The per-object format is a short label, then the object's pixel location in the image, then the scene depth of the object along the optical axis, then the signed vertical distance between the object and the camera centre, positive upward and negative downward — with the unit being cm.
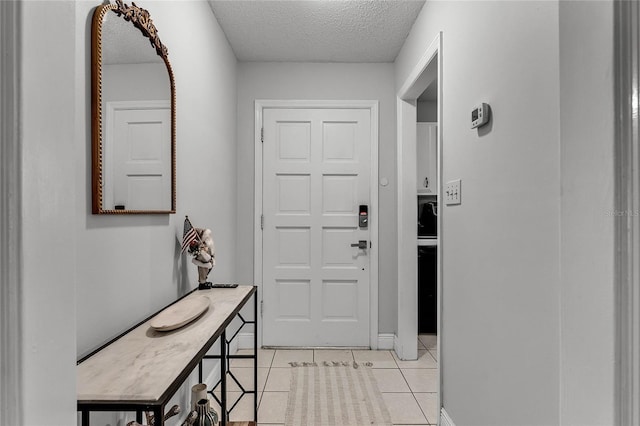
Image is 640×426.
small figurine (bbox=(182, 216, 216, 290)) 182 -17
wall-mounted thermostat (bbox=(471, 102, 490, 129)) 147 +40
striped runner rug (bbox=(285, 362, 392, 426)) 212 -115
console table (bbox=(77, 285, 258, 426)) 83 -40
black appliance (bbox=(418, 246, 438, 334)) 354 -64
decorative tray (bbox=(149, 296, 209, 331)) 129 -38
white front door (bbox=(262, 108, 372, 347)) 328 -11
